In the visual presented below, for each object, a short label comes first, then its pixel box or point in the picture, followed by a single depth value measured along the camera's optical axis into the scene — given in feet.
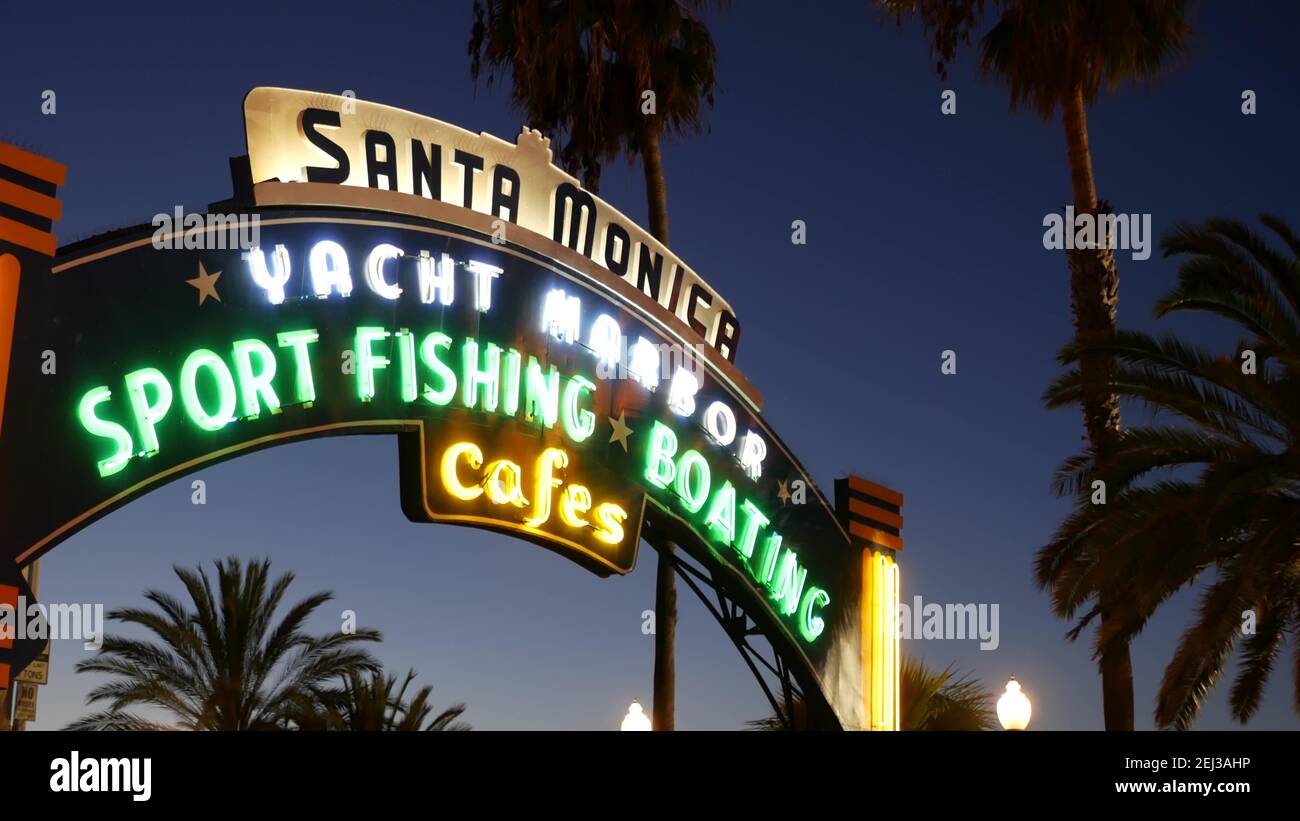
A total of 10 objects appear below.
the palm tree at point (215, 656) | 89.66
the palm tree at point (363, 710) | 96.73
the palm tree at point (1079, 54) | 84.99
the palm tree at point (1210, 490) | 66.27
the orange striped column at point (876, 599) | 71.15
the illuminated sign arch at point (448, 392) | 42.32
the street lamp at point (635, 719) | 77.05
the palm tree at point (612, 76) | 82.23
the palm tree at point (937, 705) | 96.84
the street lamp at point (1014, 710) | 70.74
